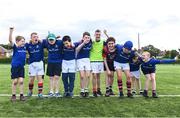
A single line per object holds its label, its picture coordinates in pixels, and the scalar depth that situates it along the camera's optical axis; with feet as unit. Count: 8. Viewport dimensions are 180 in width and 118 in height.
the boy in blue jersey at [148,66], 20.72
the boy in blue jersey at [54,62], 19.85
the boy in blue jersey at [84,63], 19.99
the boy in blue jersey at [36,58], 19.91
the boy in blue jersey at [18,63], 19.25
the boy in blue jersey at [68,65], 19.93
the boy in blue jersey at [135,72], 21.06
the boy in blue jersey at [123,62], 20.12
